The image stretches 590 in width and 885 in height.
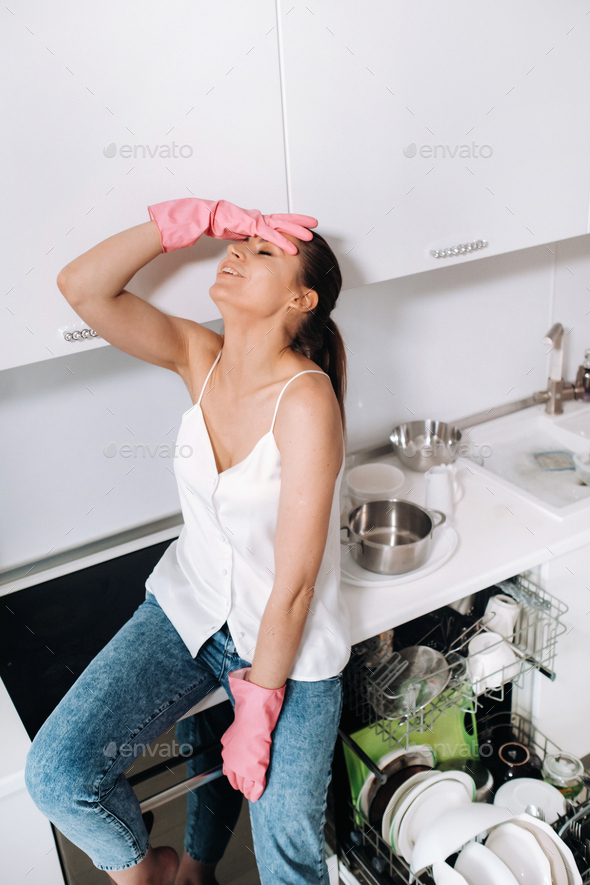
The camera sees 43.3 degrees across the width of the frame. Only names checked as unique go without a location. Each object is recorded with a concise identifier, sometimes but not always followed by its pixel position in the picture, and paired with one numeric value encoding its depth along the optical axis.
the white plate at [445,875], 1.25
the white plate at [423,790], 1.45
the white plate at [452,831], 1.29
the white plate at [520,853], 1.30
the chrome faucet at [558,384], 2.08
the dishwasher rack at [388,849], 1.40
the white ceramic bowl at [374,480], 1.79
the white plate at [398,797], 1.48
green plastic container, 1.51
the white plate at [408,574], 1.52
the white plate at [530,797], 1.52
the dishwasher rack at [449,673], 1.46
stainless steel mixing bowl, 1.89
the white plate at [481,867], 1.27
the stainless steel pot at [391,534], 1.50
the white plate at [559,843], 1.29
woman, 1.17
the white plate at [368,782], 1.50
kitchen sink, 1.95
